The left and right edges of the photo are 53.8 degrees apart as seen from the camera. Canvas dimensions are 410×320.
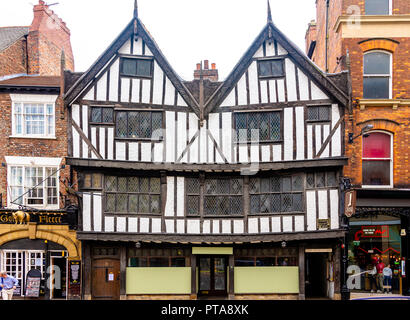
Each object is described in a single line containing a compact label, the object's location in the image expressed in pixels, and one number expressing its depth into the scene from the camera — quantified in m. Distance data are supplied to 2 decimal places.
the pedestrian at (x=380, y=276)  16.39
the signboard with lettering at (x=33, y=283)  16.90
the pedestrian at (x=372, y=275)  16.58
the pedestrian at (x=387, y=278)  16.23
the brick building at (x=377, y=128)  16.34
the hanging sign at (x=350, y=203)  14.69
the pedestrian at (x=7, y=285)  13.76
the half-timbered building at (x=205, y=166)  16.12
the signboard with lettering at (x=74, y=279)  16.72
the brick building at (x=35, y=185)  17.23
